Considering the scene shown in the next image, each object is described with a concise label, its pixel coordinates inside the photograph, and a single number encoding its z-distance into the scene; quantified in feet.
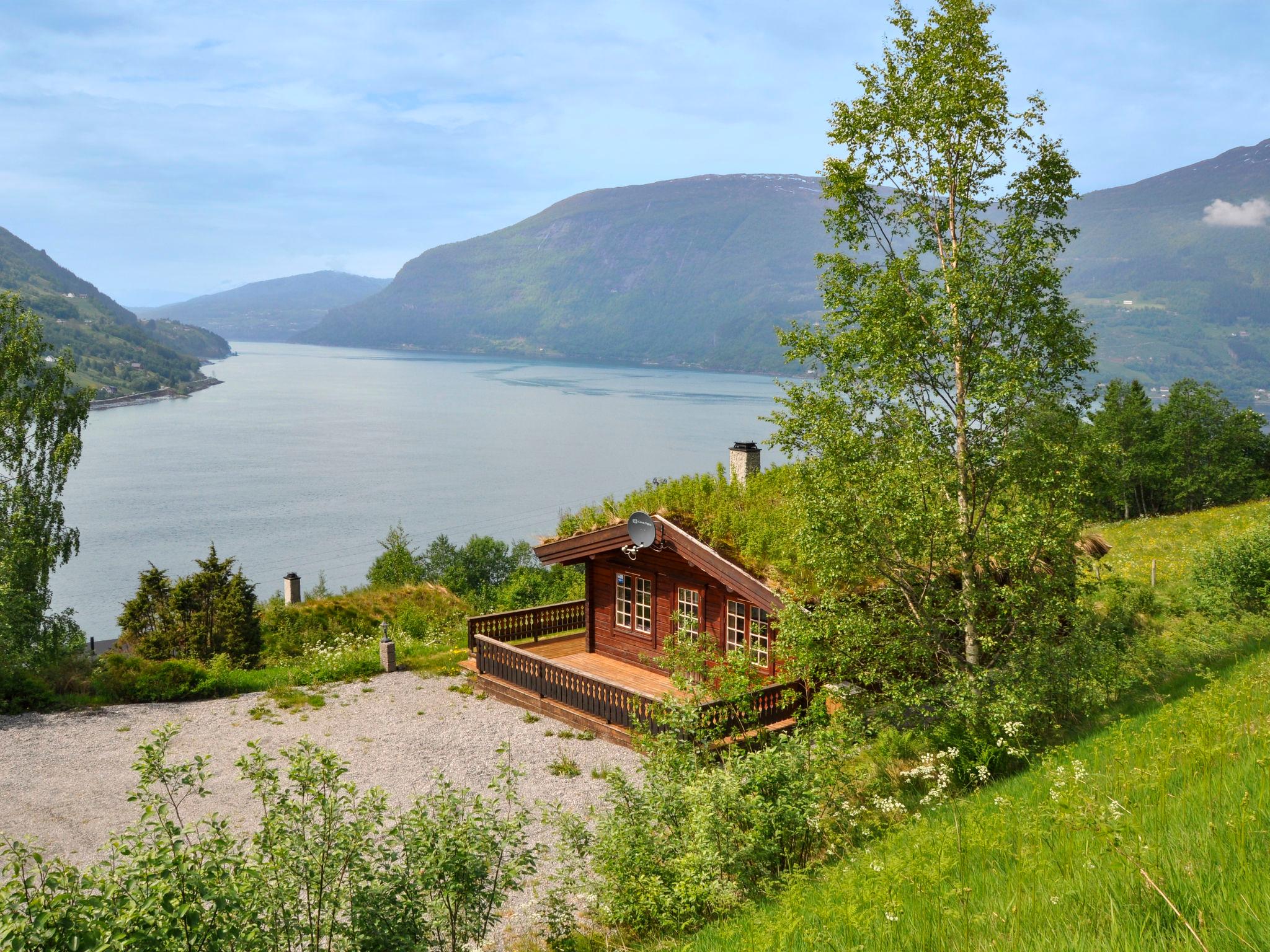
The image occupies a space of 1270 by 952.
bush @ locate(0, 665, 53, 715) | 59.26
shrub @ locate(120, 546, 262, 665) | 91.61
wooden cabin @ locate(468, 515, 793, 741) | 55.93
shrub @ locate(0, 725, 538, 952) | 15.48
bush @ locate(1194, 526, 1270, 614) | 56.03
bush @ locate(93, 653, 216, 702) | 63.72
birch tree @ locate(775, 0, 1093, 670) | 37.91
